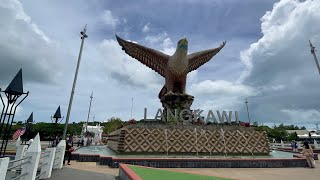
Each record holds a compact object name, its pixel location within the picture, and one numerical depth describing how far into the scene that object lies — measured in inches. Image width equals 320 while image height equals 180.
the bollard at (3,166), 137.0
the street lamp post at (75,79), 452.0
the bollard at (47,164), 255.6
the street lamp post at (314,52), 611.1
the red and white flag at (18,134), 621.8
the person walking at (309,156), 383.7
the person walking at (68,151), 404.0
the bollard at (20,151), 323.8
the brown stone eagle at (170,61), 750.2
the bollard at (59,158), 327.1
